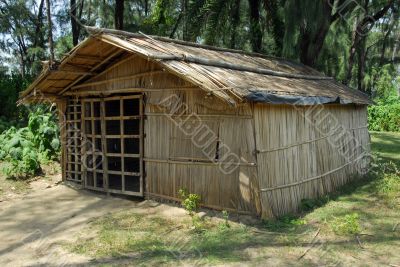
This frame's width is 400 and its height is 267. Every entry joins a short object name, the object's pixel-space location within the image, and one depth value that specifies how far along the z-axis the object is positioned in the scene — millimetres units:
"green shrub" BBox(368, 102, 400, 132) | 20469
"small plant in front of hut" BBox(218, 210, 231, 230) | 6600
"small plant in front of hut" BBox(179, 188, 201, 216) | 6988
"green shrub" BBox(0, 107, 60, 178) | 10477
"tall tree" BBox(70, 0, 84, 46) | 20139
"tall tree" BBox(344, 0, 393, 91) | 15806
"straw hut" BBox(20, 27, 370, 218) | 6723
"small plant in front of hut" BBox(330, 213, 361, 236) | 6082
